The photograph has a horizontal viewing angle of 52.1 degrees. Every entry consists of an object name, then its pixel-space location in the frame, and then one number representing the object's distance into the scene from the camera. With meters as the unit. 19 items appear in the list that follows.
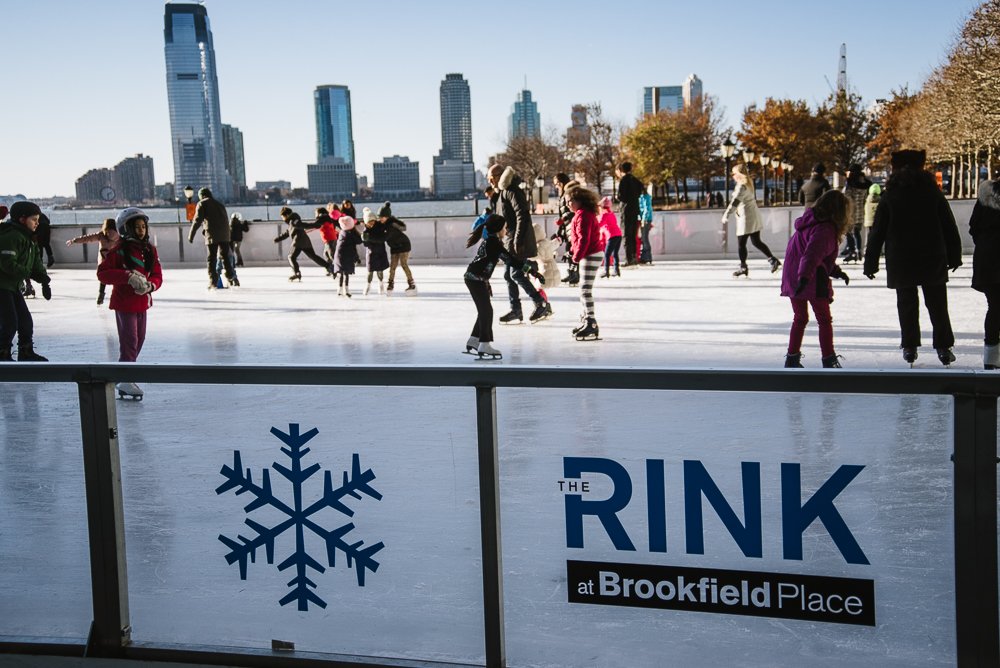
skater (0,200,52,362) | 8.25
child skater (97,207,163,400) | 6.85
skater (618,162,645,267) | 16.28
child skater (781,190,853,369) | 6.72
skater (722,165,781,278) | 14.10
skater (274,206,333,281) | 17.19
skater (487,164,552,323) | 9.52
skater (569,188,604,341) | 8.93
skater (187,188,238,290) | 15.93
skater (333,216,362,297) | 14.41
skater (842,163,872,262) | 13.75
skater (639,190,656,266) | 19.09
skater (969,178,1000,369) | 6.73
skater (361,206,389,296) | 13.96
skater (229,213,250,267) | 19.47
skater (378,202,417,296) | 14.05
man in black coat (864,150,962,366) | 6.95
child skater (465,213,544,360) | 8.08
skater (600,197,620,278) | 15.13
